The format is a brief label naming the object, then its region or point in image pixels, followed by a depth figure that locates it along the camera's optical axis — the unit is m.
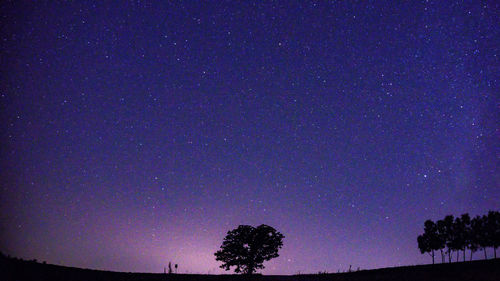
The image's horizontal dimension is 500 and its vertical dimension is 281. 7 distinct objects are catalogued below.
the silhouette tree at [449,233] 83.38
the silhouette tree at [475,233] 80.06
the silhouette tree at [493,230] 77.56
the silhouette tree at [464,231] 81.31
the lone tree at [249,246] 60.01
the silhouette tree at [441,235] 84.62
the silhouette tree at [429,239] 85.38
